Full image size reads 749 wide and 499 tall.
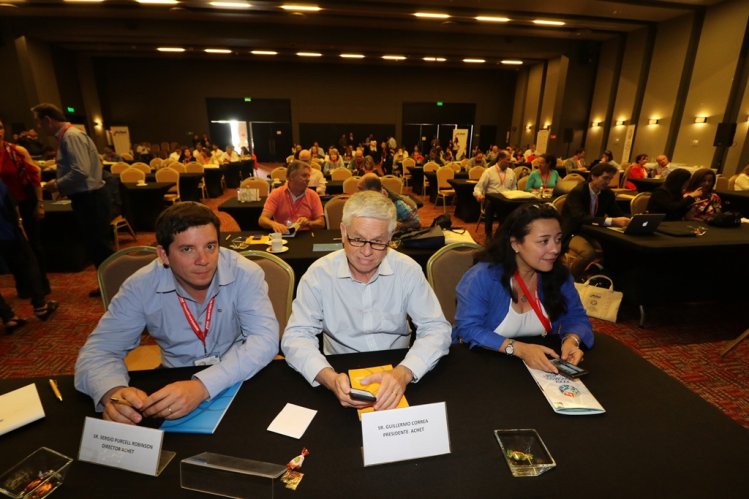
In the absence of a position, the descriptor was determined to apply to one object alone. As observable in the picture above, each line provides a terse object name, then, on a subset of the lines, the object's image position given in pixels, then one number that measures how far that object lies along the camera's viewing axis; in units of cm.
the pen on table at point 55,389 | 112
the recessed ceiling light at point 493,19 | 949
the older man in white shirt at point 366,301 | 134
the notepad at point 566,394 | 106
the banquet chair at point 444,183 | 816
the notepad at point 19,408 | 100
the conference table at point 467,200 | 728
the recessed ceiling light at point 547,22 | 989
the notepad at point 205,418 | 100
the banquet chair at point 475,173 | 835
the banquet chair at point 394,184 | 602
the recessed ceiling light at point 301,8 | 855
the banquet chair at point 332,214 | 392
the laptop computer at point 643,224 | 315
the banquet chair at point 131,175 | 719
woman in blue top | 163
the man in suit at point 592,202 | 376
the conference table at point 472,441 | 84
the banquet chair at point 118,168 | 790
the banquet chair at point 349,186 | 588
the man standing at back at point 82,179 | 336
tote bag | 304
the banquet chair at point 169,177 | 731
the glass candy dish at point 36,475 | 82
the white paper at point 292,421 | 99
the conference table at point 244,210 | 447
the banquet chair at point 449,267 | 208
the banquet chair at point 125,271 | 189
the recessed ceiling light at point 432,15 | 926
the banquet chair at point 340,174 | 786
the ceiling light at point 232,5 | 865
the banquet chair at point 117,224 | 507
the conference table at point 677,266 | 309
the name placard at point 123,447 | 87
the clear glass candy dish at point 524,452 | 89
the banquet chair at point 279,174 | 732
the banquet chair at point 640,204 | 453
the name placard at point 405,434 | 90
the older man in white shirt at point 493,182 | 602
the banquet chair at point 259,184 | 545
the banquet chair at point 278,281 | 189
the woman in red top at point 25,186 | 336
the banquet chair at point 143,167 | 811
